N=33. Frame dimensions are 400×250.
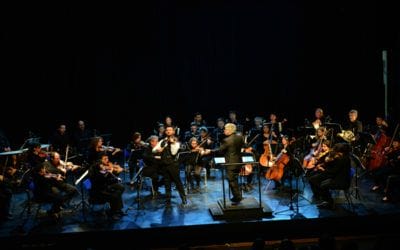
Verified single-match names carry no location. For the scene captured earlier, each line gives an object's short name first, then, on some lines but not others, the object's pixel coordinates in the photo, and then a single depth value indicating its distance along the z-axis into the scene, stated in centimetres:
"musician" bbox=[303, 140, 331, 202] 896
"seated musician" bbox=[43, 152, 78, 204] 868
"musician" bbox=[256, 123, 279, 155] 1064
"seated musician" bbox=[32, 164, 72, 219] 838
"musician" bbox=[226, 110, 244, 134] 1345
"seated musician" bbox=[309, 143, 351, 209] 844
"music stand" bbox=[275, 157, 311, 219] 824
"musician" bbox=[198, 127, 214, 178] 1084
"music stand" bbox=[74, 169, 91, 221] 815
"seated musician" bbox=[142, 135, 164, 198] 961
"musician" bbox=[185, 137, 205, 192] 1012
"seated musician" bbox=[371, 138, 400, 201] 936
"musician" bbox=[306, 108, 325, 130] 1243
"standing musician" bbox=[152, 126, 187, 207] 937
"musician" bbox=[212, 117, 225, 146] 1177
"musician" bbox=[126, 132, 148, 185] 1007
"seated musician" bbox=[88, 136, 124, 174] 878
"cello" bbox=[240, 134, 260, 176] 1018
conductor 873
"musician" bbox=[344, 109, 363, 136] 1184
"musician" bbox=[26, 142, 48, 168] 879
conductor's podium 827
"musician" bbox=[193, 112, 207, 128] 1345
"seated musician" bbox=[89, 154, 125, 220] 855
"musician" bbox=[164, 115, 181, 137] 1146
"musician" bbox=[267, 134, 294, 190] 937
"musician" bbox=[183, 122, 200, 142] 1177
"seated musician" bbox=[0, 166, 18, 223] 877
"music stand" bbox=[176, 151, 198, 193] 949
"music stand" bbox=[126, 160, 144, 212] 930
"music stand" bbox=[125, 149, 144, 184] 1001
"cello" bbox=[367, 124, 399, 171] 1024
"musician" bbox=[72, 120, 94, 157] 1326
